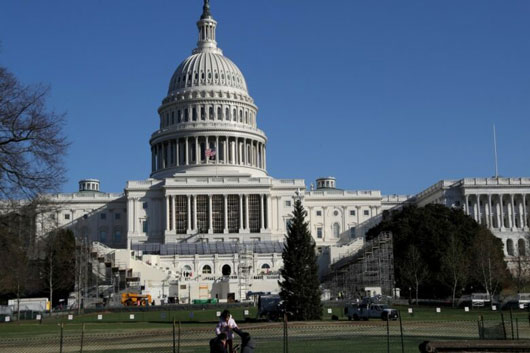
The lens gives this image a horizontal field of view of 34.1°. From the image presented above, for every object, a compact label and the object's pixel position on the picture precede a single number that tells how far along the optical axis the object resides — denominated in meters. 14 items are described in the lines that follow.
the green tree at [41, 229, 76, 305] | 103.75
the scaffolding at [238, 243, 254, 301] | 108.62
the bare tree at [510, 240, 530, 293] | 90.88
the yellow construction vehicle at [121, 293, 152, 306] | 95.04
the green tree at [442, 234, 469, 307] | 90.69
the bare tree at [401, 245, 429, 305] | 97.56
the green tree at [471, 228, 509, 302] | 89.10
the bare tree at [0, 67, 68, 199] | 35.81
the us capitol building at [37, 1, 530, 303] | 125.75
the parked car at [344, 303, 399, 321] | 56.91
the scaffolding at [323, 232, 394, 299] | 97.99
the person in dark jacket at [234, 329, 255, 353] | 23.55
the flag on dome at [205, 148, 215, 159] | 157.50
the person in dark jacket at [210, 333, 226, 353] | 23.44
